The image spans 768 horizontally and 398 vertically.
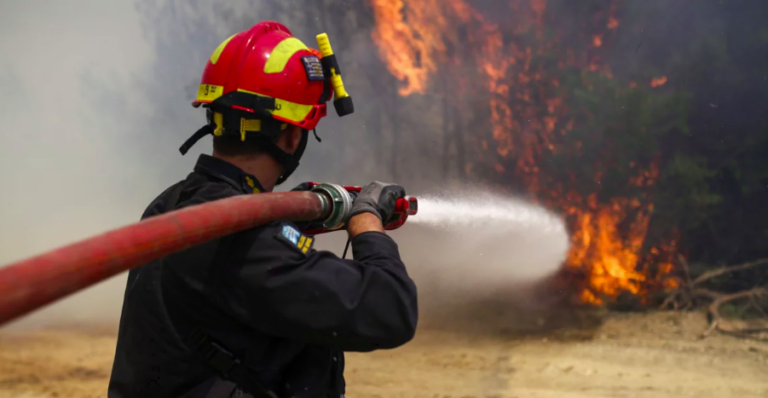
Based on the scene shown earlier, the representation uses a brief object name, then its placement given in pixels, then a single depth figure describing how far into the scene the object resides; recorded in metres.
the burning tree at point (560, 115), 6.02
